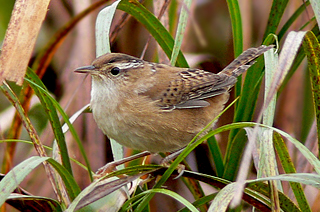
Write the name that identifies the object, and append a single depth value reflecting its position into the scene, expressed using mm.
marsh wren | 4379
